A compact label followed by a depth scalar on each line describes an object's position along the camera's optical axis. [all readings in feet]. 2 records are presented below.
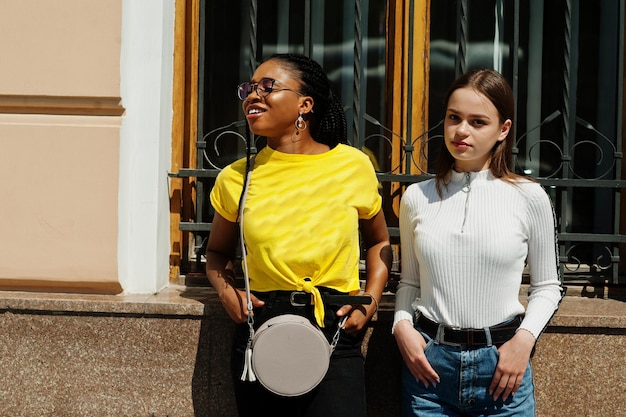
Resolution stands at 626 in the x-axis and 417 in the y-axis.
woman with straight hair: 8.47
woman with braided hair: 8.91
